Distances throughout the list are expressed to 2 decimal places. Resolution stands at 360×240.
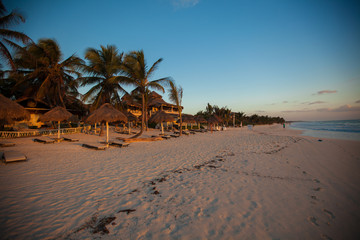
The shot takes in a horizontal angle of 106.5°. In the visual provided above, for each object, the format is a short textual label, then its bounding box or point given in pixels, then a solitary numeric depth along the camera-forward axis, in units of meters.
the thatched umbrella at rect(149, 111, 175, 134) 14.55
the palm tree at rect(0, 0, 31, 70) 8.19
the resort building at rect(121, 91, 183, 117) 28.09
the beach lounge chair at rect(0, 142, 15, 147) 8.18
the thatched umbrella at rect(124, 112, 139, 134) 17.23
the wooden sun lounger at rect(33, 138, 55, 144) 9.60
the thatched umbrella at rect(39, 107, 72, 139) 10.33
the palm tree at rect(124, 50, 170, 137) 10.67
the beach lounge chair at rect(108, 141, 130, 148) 9.03
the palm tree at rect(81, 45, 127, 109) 12.66
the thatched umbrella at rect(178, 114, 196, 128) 21.73
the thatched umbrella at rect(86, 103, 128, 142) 9.41
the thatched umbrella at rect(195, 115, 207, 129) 24.00
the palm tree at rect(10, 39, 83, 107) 13.77
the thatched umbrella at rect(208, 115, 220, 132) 22.11
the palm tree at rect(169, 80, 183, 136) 14.41
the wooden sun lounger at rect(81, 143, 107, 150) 8.13
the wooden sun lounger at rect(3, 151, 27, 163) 5.16
